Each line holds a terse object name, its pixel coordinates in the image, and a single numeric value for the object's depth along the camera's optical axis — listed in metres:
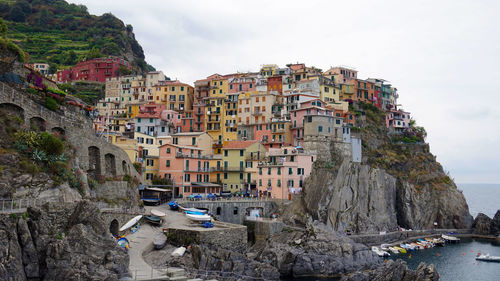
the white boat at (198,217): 44.41
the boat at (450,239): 71.94
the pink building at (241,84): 88.06
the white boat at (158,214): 43.01
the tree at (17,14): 146.88
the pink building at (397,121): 88.32
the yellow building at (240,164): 68.00
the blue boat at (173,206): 51.79
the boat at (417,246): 65.66
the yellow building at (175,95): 92.62
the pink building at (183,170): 63.06
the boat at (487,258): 59.12
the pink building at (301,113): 71.12
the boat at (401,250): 62.76
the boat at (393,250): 62.01
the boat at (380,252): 58.36
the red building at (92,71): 112.94
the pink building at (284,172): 64.06
